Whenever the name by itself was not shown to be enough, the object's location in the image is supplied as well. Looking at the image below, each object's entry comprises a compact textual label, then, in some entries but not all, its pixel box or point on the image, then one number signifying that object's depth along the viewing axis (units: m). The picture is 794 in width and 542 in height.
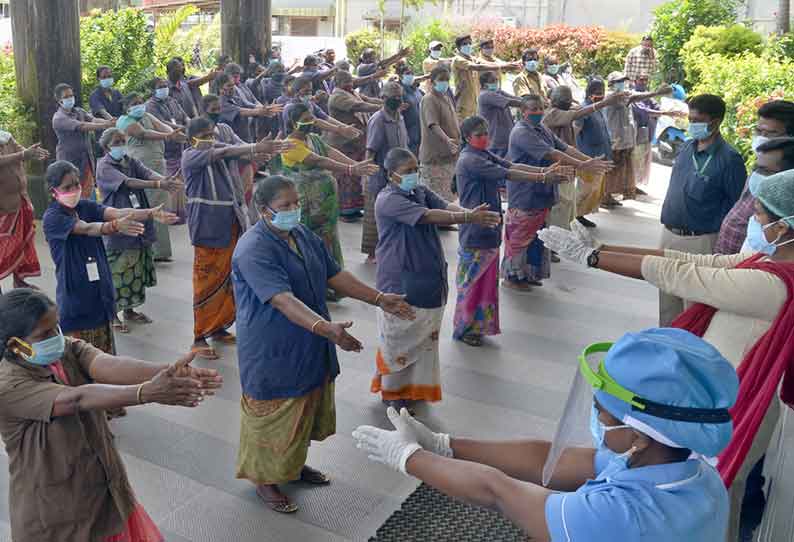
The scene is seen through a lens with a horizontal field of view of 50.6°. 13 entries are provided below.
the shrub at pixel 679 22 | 16.34
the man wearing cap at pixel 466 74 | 12.25
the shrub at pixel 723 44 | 14.48
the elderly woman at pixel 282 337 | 4.02
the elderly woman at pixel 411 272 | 5.27
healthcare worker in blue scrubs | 1.89
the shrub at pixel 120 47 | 12.54
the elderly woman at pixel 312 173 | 6.86
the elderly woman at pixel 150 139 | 8.63
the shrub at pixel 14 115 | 10.14
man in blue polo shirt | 5.61
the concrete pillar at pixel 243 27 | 14.23
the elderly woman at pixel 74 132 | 9.51
